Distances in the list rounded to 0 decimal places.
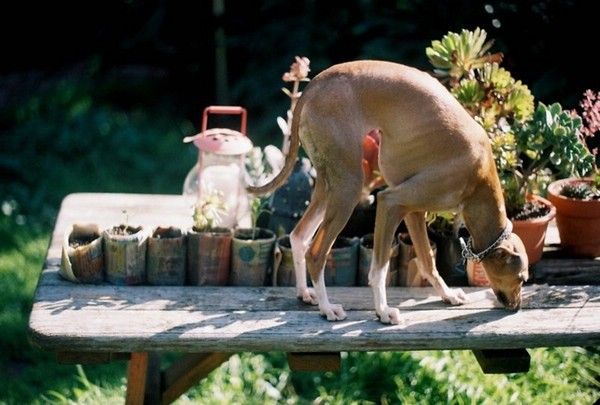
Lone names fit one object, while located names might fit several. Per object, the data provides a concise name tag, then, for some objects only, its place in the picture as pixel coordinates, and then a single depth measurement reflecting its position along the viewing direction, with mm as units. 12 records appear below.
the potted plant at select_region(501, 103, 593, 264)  3426
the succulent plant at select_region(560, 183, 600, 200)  3691
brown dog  3080
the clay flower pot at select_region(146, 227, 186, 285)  3436
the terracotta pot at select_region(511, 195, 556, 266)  3498
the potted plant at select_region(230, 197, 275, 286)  3439
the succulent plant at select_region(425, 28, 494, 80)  3521
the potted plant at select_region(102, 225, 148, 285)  3398
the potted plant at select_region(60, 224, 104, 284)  3361
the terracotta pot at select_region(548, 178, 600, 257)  3645
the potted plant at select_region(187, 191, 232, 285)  3436
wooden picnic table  3051
